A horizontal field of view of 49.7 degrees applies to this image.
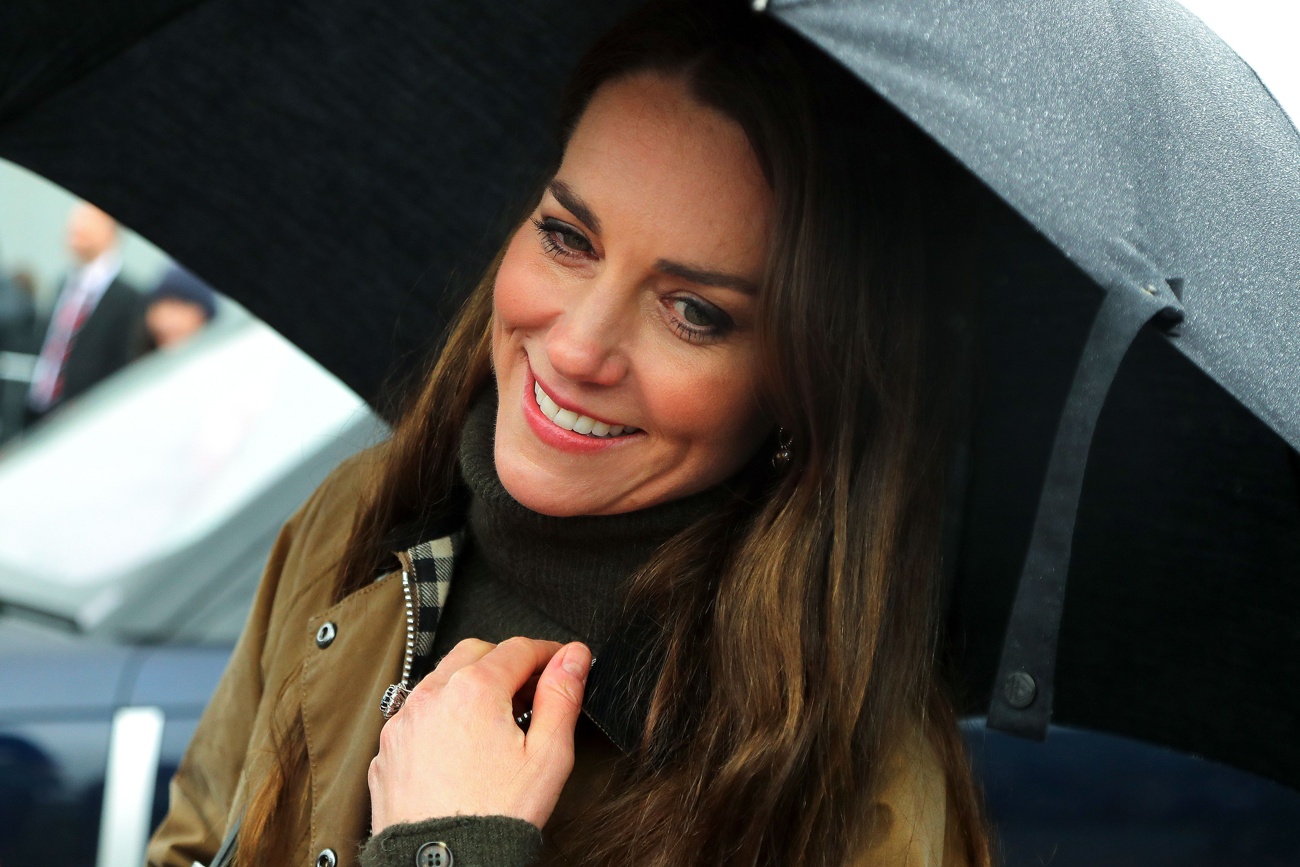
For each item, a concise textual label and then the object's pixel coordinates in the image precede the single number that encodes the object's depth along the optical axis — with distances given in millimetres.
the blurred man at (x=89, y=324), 7180
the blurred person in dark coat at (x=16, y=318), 8438
